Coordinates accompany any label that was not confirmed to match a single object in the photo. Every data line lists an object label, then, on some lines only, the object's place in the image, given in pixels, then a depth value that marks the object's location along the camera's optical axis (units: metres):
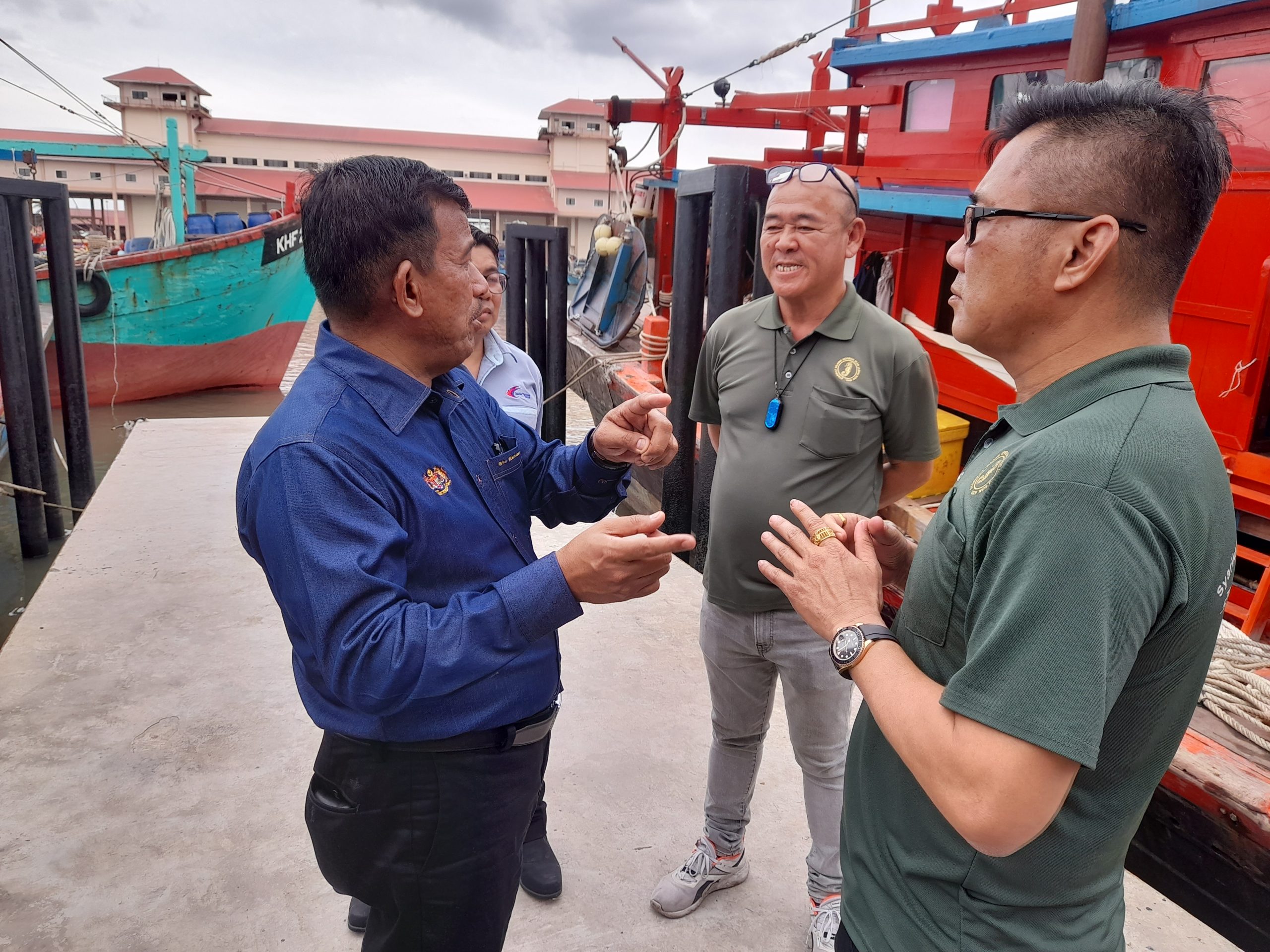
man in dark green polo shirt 0.94
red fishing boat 3.24
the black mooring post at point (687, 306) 4.49
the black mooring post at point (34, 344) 6.00
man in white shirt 3.54
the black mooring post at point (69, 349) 6.56
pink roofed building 33.41
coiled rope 3.35
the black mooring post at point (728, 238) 4.03
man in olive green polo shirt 2.35
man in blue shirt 1.30
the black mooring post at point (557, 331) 6.72
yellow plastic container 6.28
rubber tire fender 13.45
